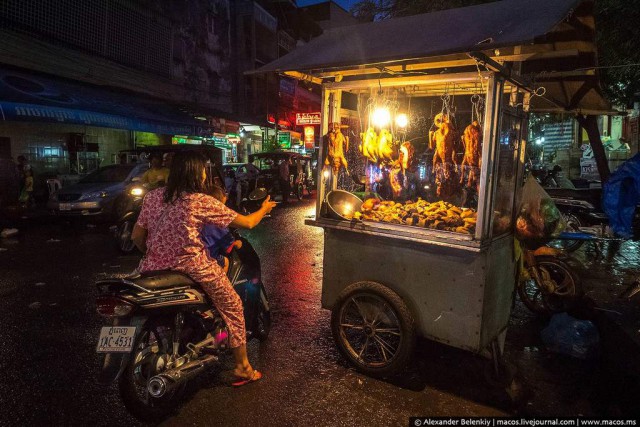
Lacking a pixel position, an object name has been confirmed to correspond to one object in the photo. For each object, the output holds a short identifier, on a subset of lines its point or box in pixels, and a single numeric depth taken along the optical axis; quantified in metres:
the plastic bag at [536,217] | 3.87
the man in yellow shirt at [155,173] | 8.44
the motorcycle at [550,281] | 5.13
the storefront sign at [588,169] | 18.89
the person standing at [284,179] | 18.73
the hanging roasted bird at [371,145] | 4.86
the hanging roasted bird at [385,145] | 4.82
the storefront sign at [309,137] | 29.27
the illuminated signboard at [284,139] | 29.93
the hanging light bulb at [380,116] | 5.11
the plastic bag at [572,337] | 4.16
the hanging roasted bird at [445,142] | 4.47
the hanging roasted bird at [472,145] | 4.11
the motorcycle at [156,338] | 2.81
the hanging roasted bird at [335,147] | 4.54
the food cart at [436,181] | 3.38
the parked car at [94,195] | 11.56
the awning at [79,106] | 12.25
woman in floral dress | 3.10
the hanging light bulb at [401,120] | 5.29
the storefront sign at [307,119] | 29.55
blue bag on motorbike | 4.82
